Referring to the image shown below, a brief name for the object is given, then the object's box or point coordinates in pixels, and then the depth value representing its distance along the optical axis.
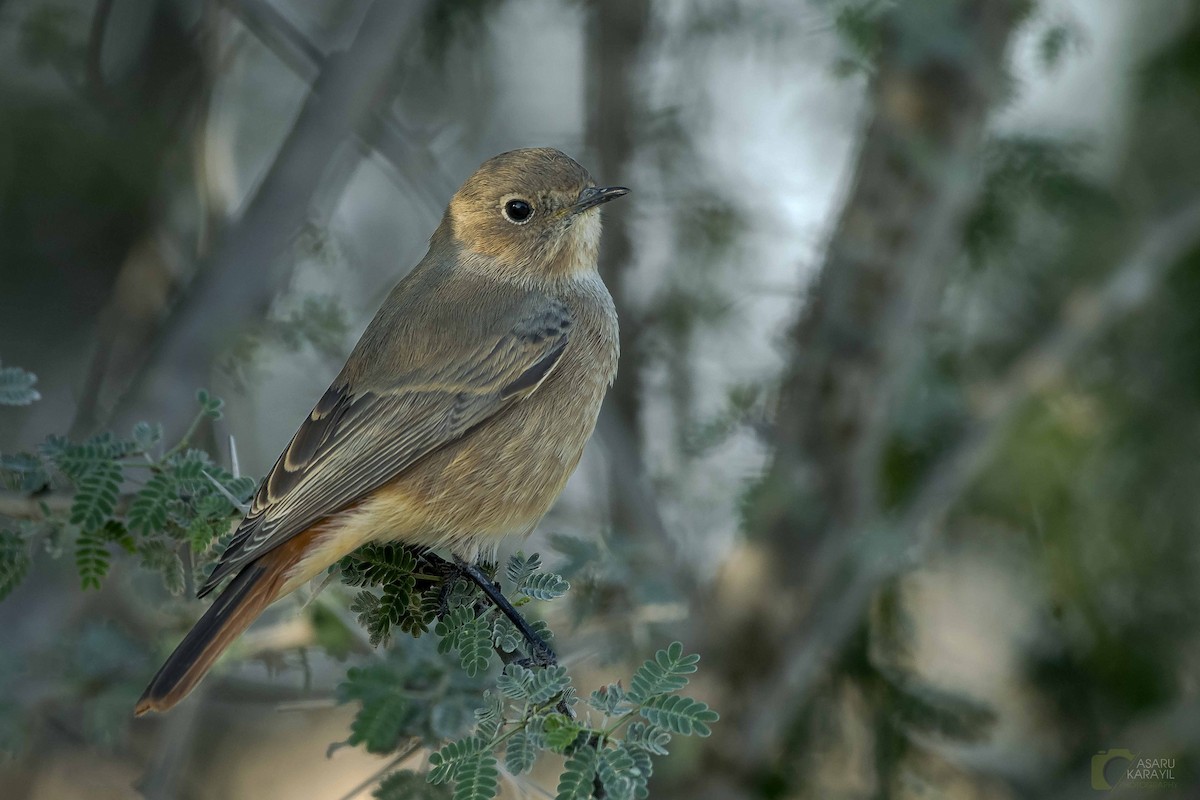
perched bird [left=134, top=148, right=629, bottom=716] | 6.37
